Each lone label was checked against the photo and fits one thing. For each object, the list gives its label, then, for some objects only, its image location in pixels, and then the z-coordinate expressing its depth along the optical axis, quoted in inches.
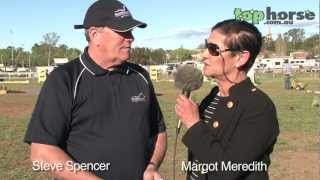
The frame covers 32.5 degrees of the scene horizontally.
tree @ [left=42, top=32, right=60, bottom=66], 5182.1
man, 130.6
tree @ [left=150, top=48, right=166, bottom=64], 4520.2
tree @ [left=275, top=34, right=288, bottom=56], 4753.4
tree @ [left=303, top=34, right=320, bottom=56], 4357.8
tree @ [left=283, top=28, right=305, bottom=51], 5142.7
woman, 122.2
